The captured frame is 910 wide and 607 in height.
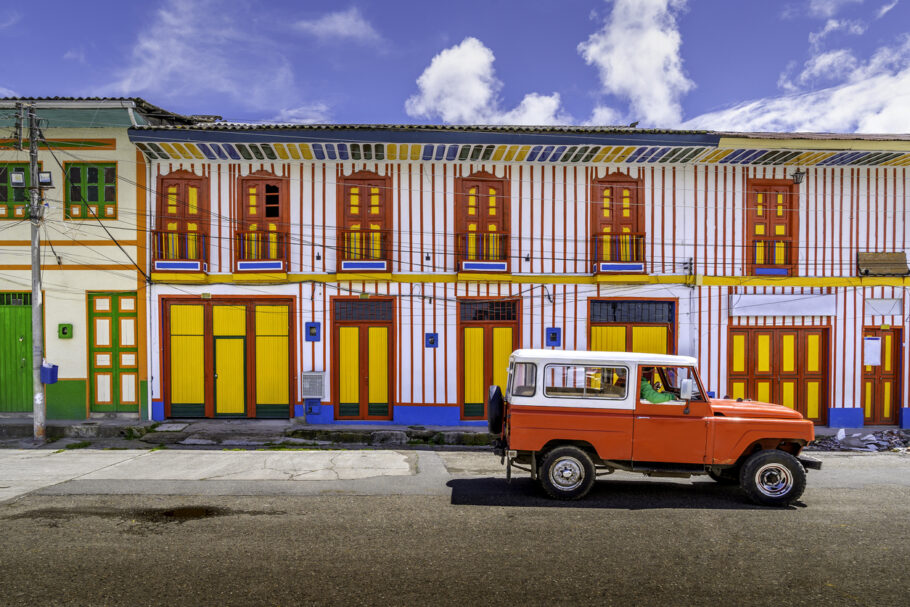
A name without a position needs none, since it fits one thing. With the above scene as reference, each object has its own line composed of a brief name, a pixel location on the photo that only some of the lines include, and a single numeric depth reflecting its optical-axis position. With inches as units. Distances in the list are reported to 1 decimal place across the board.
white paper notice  547.2
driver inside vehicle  305.0
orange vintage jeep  301.0
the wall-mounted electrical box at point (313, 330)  531.5
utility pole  456.1
